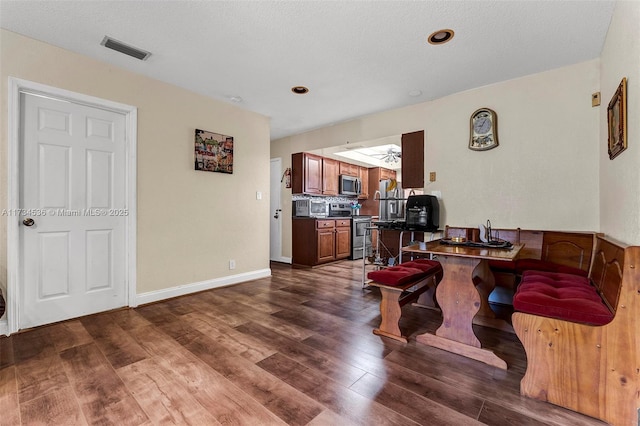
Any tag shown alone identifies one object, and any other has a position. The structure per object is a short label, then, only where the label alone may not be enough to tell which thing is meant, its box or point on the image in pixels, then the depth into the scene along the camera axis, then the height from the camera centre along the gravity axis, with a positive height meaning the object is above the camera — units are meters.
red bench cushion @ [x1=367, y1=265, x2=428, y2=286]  2.34 -0.53
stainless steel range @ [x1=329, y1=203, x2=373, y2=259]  5.89 -0.26
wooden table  2.03 -0.64
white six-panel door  2.50 +0.01
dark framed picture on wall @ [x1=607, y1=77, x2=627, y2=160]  1.84 +0.63
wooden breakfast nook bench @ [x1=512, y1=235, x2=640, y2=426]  1.39 -0.68
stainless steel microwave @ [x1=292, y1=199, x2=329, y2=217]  5.28 +0.07
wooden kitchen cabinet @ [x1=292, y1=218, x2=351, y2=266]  5.09 -0.52
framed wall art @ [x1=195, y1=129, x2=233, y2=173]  3.61 +0.77
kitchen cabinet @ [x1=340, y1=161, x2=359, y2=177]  6.17 +0.93
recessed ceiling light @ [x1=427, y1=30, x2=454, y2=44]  2.35 +1.45
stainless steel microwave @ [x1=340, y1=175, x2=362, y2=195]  6.07 +0.57
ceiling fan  6.30 +1.29
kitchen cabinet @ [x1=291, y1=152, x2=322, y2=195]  5.25 +0.70
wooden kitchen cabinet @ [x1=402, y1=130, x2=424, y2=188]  3.93 +0.73
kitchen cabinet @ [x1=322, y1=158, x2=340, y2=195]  5.66 +0.71
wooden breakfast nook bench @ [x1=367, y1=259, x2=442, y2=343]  2.33 -0.66
